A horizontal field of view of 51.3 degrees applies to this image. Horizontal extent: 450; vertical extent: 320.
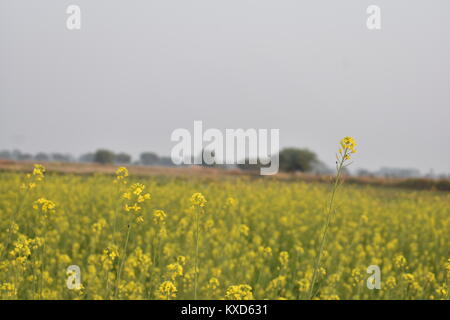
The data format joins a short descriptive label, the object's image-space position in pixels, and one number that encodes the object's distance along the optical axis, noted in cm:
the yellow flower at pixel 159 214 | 288
